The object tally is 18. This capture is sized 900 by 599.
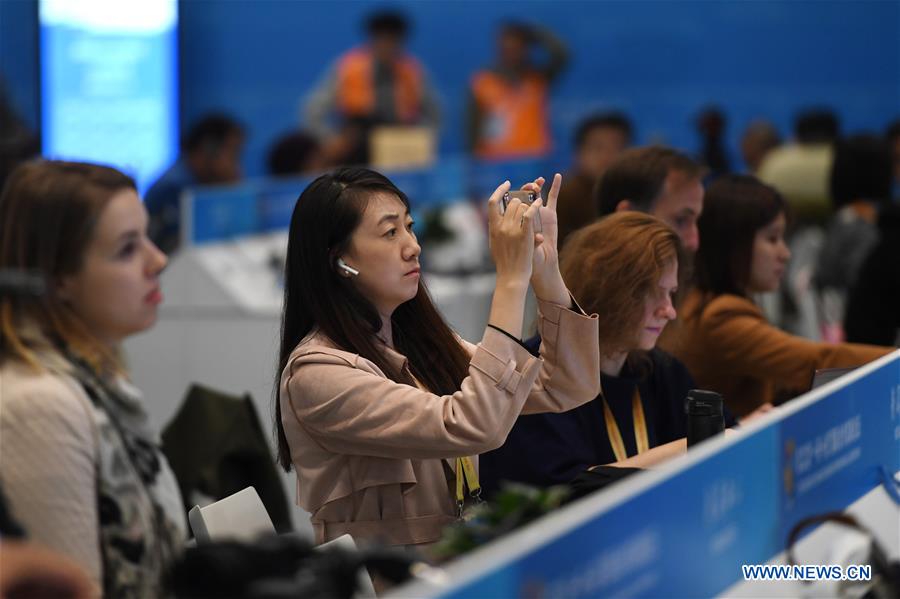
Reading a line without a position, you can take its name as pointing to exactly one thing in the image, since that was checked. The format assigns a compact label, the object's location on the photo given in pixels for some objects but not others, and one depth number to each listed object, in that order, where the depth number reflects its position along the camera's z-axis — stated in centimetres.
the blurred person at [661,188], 634
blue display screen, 1741
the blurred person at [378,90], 1810
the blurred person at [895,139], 1340
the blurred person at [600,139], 1315
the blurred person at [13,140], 1337
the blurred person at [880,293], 850
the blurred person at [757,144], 1709
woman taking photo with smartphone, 423
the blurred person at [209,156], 1304
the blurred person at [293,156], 1409
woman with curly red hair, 505
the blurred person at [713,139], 1823
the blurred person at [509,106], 1997
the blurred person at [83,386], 316
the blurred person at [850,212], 992
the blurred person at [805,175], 1423
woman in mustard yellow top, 629
